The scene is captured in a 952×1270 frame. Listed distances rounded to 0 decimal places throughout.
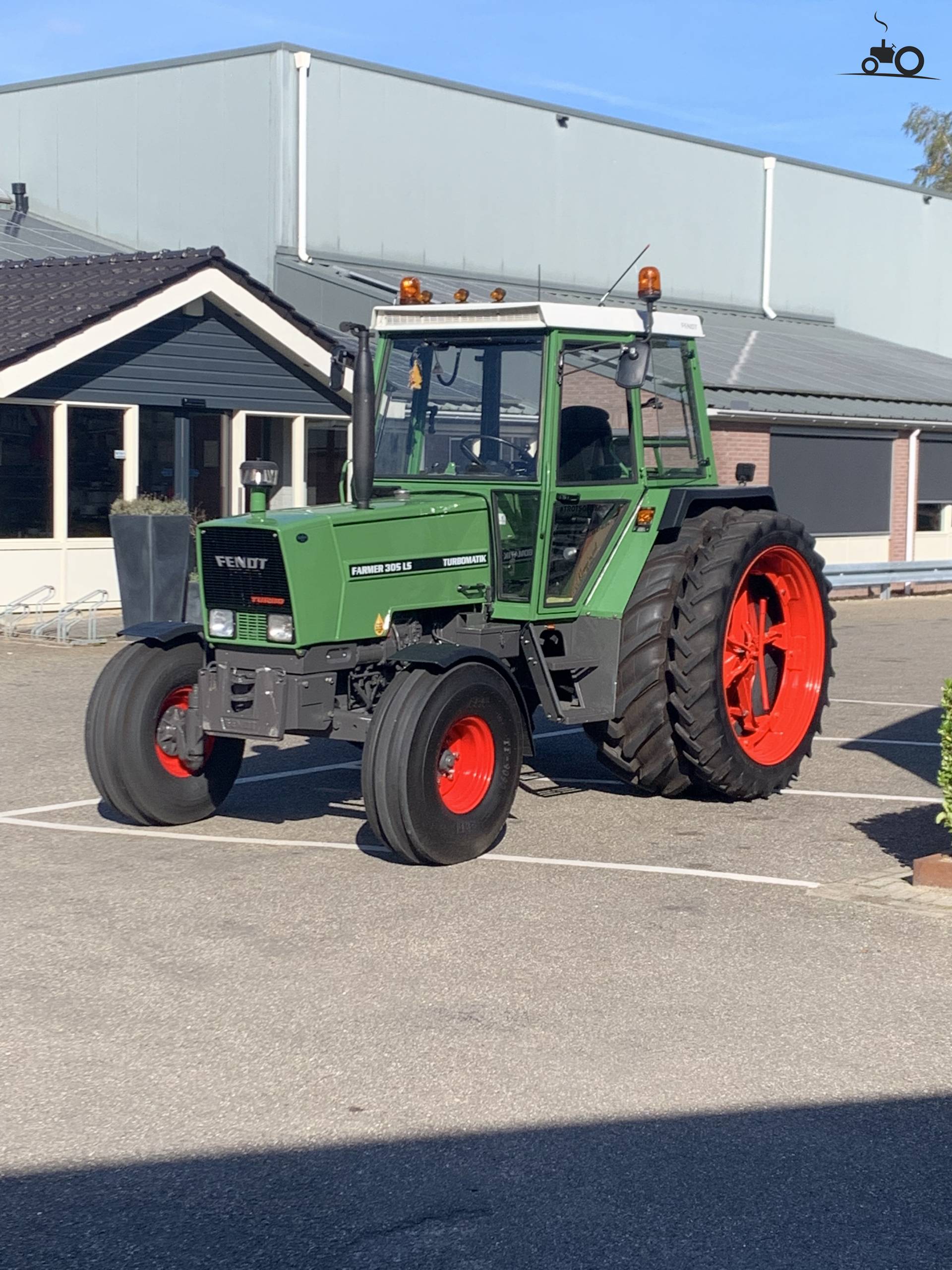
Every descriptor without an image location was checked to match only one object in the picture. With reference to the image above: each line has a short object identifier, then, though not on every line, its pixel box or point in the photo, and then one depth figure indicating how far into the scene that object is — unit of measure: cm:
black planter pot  1565
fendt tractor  760
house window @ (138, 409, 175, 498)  1902
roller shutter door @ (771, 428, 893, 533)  2431
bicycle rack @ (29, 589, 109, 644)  1628
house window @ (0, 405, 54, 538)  1783
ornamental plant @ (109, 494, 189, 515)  1622
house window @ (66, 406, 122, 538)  1838
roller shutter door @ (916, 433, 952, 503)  2709
